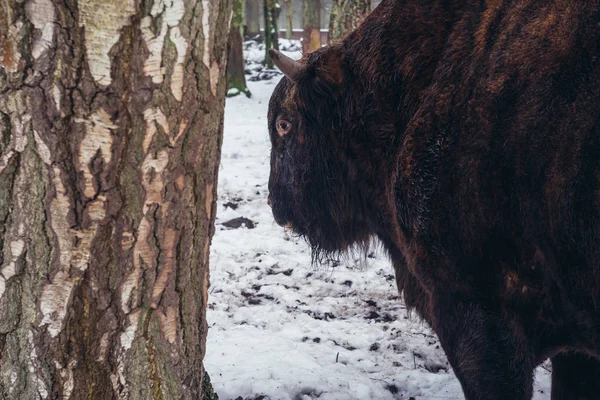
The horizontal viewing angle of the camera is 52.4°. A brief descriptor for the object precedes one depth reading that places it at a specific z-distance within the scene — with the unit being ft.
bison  6.81
